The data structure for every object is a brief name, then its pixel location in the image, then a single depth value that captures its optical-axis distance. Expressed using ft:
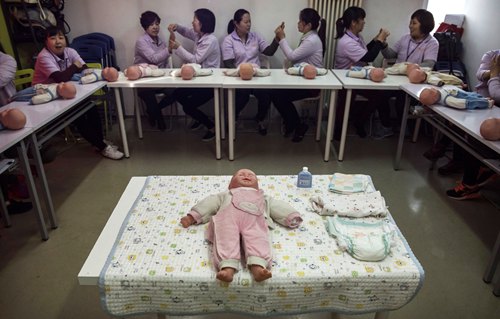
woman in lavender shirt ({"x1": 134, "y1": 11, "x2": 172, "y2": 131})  13.84
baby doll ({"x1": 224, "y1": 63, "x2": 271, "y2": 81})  11.72
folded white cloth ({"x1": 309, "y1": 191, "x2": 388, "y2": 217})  6.07
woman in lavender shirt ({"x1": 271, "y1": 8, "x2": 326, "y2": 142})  13.34
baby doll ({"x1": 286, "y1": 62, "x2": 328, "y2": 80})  12.00
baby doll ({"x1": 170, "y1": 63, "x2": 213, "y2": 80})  11.82
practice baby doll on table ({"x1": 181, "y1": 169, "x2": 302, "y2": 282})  4.77
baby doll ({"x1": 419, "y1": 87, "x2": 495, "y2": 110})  9.12
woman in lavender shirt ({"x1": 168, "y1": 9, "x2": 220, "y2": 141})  13.78
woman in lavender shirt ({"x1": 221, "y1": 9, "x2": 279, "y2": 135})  14.03
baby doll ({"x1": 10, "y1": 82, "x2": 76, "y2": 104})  9.66
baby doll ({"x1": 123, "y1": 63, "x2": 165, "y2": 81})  11.93
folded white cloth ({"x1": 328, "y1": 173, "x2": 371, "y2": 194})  6.72
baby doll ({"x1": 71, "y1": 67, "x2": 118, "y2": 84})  11.42
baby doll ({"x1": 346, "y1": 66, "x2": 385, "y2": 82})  11.59
